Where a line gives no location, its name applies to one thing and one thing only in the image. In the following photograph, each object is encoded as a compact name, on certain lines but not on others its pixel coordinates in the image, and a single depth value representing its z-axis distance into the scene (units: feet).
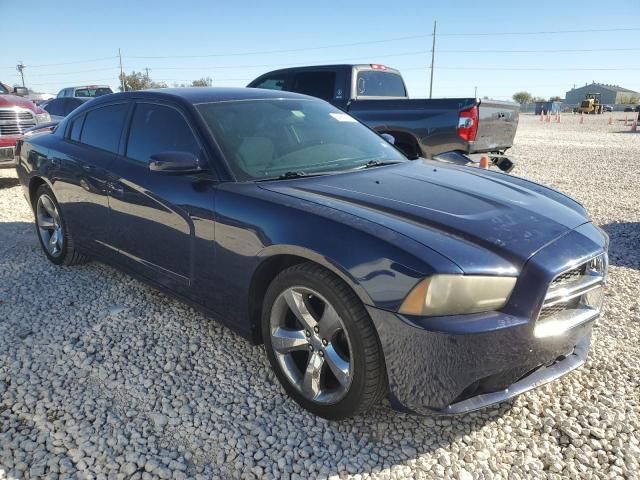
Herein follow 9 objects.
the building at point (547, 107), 212.04
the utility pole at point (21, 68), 255.09
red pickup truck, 25.16
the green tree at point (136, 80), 211.82
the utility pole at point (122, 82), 204.95
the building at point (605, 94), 339.98
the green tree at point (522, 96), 360.89
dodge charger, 6.63
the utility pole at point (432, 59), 162.61
